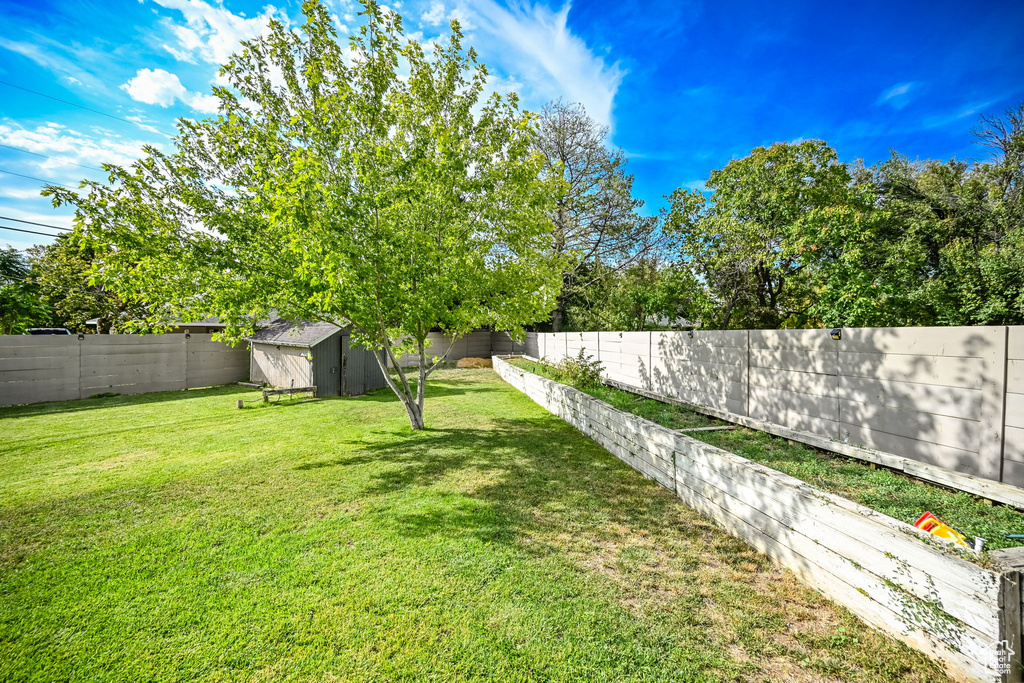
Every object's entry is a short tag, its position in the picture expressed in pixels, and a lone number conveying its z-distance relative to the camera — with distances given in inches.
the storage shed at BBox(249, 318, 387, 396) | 479.5
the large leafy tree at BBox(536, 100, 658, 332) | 708.7
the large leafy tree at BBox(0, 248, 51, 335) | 539.4
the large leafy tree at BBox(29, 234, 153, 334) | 711.7
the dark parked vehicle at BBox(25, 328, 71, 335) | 740.2
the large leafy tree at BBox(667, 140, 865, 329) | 429.7
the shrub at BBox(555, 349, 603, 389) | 378.3
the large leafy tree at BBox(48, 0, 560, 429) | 223.6
